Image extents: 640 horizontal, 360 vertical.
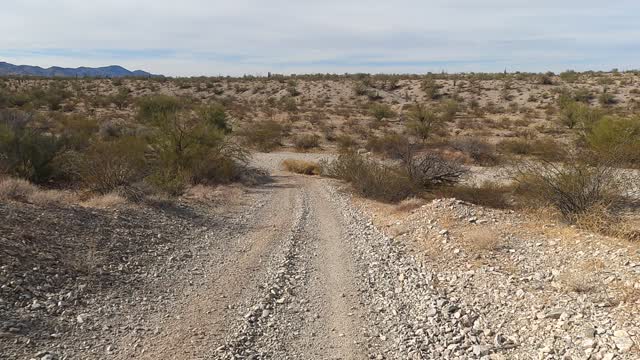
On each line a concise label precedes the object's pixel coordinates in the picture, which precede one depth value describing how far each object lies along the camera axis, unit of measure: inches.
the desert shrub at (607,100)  1972.2
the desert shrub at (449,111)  1738.4
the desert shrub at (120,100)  2065.0
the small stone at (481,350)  242.8
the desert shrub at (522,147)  1067.4
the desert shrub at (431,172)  670.5
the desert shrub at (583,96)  2020.4
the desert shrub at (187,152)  729.0
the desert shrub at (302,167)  944.9
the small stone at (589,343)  230.4
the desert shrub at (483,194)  588.1
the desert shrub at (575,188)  473.4
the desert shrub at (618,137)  547.2
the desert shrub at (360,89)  2539.4
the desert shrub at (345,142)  1294.3
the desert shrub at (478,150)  1065.5
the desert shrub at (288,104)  2105.9
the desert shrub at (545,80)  2487.5
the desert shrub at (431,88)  2436.0
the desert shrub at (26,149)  628.1
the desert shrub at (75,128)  733.3
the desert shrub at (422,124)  1391.5
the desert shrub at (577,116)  1233.9
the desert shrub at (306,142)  1357.0
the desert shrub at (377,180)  649.0
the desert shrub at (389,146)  754.1
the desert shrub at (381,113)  1812.7
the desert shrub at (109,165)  550.6
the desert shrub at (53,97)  1857.7
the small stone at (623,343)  221.3
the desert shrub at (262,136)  1349.7
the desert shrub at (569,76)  2541.8
